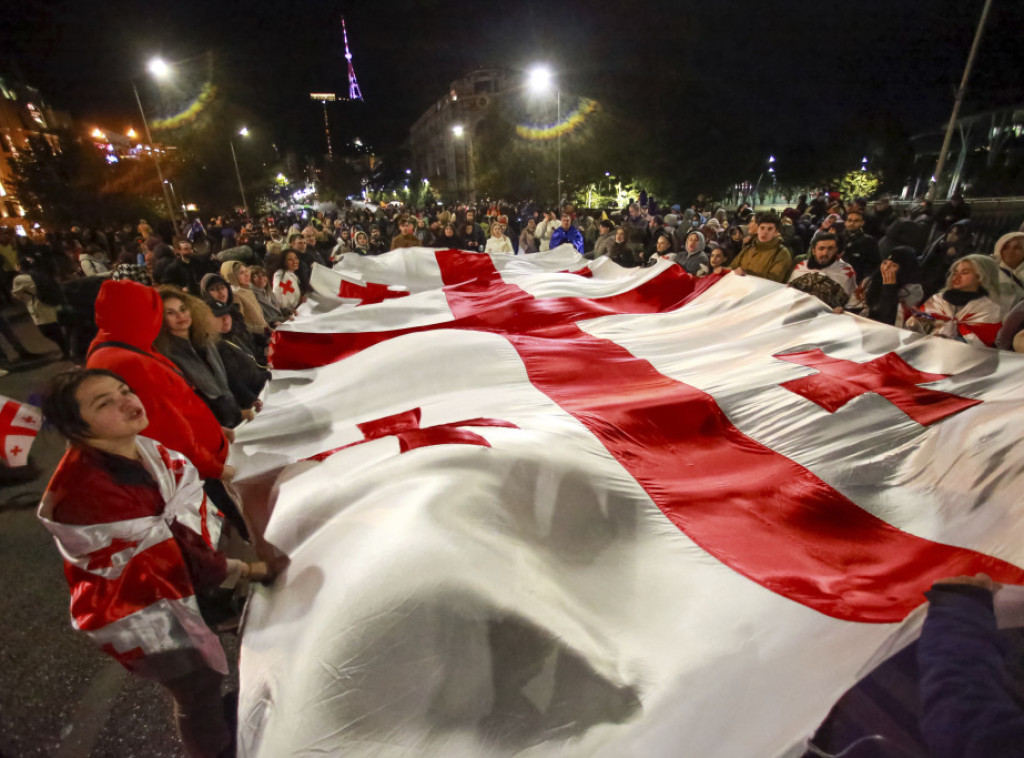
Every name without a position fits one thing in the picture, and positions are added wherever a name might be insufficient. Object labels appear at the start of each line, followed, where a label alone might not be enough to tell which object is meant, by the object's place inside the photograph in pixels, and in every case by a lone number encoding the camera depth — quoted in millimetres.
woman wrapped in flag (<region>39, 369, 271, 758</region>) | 1424
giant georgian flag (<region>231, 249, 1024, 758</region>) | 1396
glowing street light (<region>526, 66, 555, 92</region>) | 14161
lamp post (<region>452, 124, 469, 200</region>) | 55356
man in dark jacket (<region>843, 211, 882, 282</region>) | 5250
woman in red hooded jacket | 2092
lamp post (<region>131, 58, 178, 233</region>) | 13484
